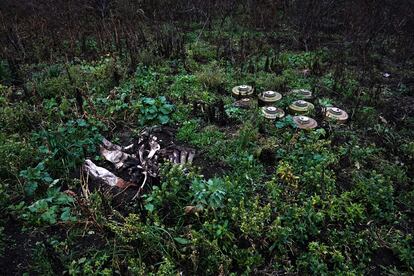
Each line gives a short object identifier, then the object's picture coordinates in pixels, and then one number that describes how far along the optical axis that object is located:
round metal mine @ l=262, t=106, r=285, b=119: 4.44
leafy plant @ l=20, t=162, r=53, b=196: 3.31
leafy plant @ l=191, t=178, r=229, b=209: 3.03
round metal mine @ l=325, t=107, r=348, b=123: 4.50
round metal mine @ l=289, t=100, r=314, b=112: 4.57
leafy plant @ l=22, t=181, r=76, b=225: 3.04
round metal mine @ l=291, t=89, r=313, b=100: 4.99
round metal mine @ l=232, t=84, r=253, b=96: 5.05
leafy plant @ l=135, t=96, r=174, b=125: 4.49
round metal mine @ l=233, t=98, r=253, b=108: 4.81
